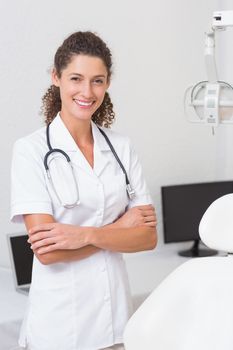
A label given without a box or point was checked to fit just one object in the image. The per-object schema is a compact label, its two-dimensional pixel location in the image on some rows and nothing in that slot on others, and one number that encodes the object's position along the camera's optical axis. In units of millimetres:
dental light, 1918
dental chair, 1738
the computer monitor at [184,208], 3421
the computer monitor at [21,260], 2732
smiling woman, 1963
